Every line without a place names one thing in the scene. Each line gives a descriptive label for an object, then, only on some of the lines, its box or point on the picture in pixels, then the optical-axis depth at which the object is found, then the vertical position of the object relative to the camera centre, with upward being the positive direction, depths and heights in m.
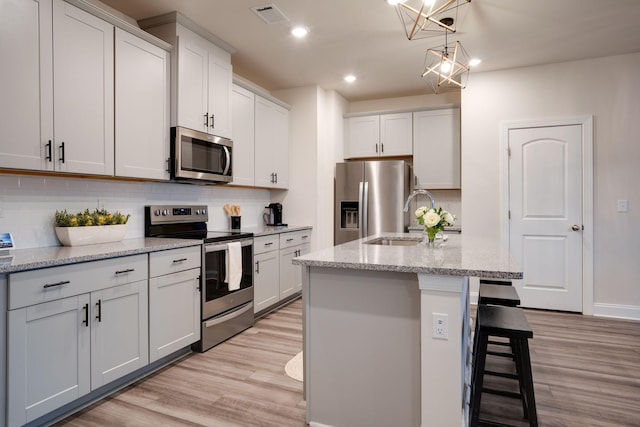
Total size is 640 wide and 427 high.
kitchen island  1.67 -0.58
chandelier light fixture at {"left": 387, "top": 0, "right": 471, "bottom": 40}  2.91 +1.59
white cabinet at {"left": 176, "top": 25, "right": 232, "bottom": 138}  3.11 +1.11
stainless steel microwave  3.07 +0.49
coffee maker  4.80 -0.01
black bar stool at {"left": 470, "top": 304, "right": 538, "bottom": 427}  1.81 -0.69
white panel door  4.09 +0.00
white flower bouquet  2.30 -0.04
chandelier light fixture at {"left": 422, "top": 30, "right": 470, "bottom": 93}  2.59 +1.60
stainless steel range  3.04 -0.47
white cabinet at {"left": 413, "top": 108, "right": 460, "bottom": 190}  4.88 +0.83
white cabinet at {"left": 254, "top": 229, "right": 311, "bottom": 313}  3.77 -0.58
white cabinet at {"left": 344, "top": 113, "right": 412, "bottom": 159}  5.14 +1.06
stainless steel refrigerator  4.75 +0.19
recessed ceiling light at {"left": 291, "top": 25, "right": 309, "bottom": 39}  3.33 +1.60
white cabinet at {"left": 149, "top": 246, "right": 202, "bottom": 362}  2.56 -0.62
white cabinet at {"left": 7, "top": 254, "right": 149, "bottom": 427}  1.80 -0.64
